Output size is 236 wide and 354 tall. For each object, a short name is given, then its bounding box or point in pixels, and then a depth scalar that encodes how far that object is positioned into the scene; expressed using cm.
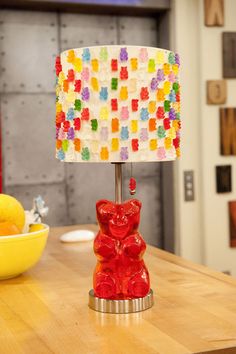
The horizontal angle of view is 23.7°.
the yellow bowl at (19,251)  153
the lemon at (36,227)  170
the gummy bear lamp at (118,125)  124
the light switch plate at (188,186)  365
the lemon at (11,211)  162
